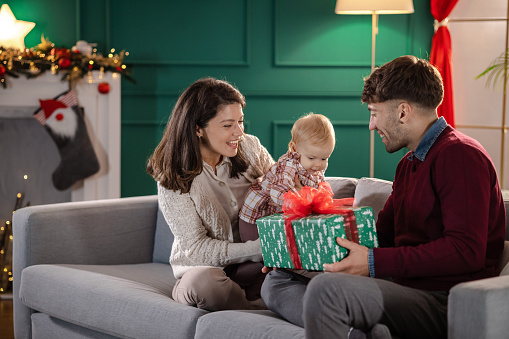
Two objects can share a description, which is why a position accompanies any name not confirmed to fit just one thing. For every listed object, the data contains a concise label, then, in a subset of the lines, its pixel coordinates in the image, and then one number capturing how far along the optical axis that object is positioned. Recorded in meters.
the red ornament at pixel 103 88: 4.45
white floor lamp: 4.18
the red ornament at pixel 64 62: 4.25
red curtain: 4.50
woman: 2.44
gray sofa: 1.55
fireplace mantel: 4.36
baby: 2.41
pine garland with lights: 4.20
